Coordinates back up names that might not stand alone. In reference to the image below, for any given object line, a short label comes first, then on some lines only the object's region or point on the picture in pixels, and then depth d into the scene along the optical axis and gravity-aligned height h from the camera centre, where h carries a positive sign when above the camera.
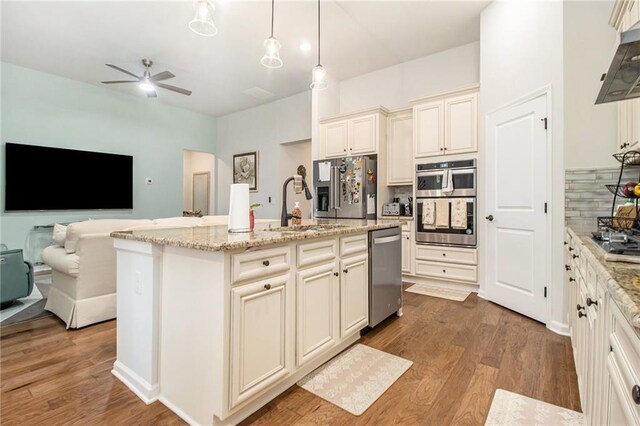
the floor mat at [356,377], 1.66 -1.02
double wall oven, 3.59 +0.25
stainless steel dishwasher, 2.47 -0.53
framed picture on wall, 6.52 +1.00
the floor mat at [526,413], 1.47 -1.02
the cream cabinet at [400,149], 4.37 +0.96
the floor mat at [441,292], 3.48 -0.97
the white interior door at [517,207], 2.68 +0.06
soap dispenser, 2.46 -0.03
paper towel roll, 1.76 +0.03
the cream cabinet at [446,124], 3.61 +1.14
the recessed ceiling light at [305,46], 4.04 +2.30
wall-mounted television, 4.56 +0.58
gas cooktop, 1.06 -0.12
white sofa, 2.60 -0.53
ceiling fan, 4.11 +1.87
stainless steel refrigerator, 4.30 +0.38
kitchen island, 1.38 -0.54
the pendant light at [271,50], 2.38 +1.30
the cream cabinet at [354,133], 4.41 +1.24
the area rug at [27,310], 2.78 -0.97
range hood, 1.06 +0.62
